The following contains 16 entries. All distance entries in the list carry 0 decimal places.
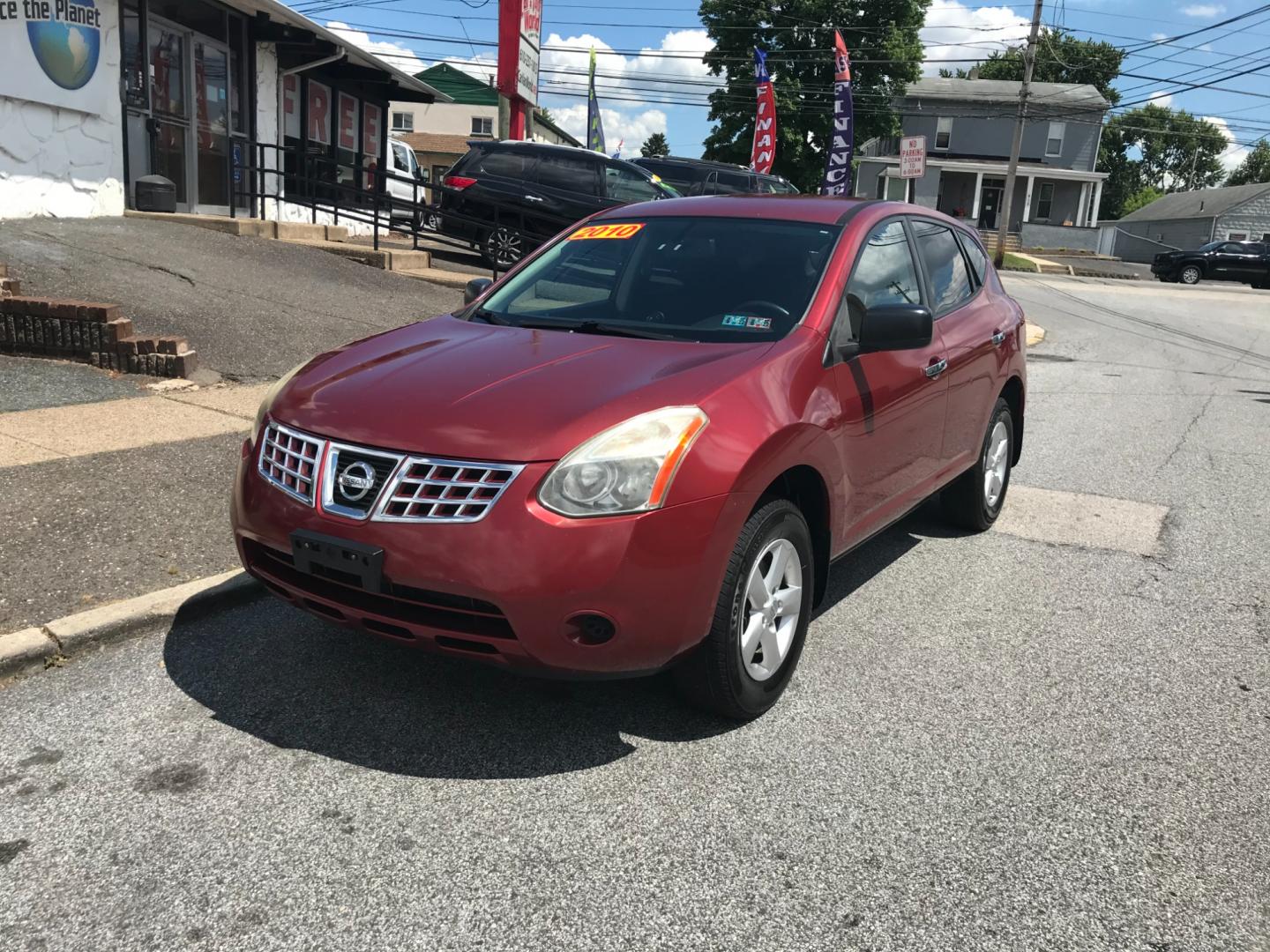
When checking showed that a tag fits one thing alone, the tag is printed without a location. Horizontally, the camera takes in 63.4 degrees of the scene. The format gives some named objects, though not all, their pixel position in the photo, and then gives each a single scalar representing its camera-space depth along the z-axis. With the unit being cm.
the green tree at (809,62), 4738
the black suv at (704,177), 2044
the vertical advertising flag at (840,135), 2288
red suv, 296
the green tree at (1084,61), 7688
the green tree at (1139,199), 9761
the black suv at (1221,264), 3675
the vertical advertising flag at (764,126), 2842
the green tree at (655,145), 10782
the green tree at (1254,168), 9462
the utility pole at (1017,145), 3541
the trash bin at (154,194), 1345
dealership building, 1170
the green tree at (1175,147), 9025
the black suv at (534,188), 1588
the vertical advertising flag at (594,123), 3731
